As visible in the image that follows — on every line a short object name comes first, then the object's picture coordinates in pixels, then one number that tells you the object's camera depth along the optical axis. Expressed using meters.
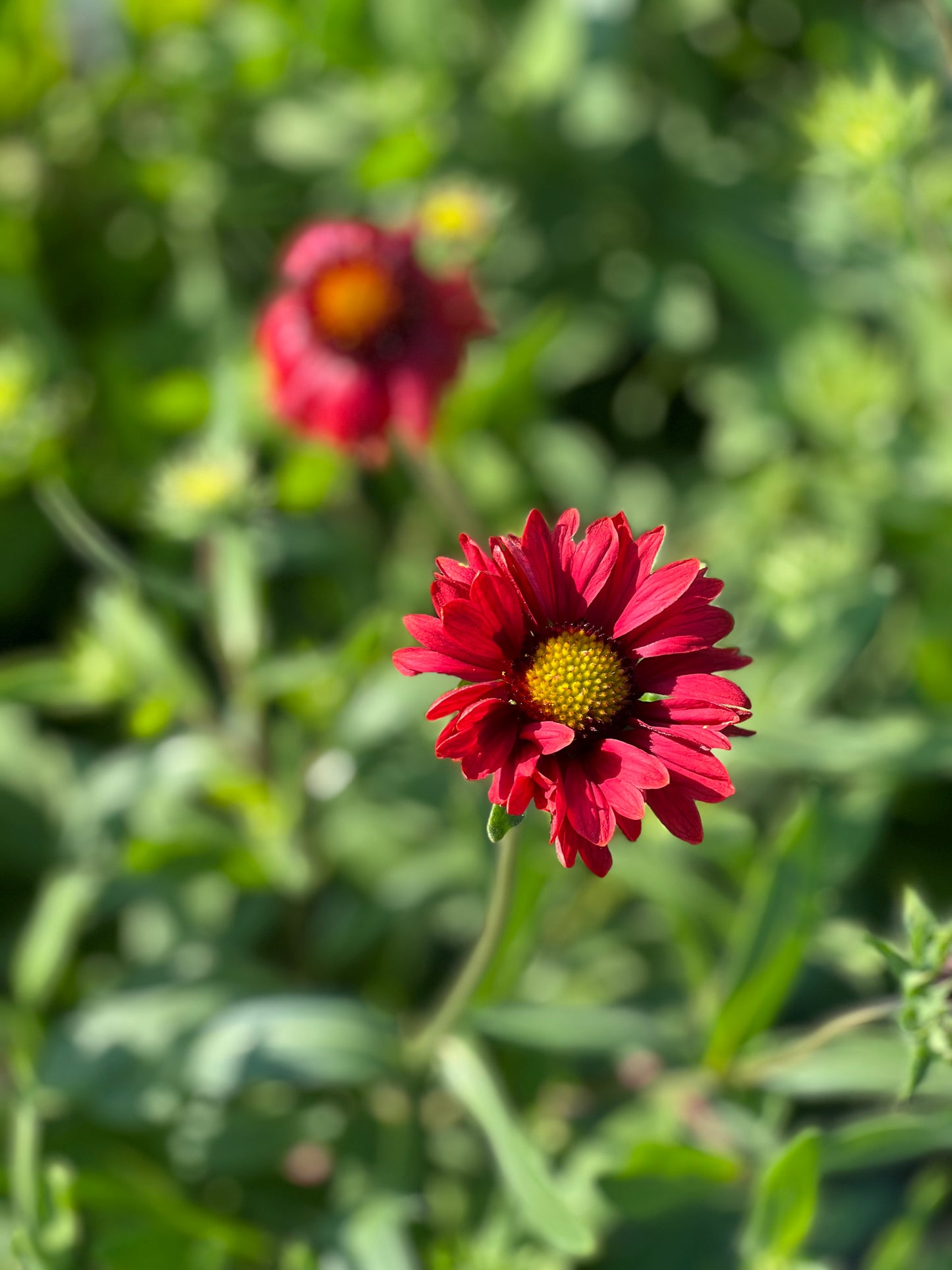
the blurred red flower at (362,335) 0.95
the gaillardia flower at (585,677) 0.74
